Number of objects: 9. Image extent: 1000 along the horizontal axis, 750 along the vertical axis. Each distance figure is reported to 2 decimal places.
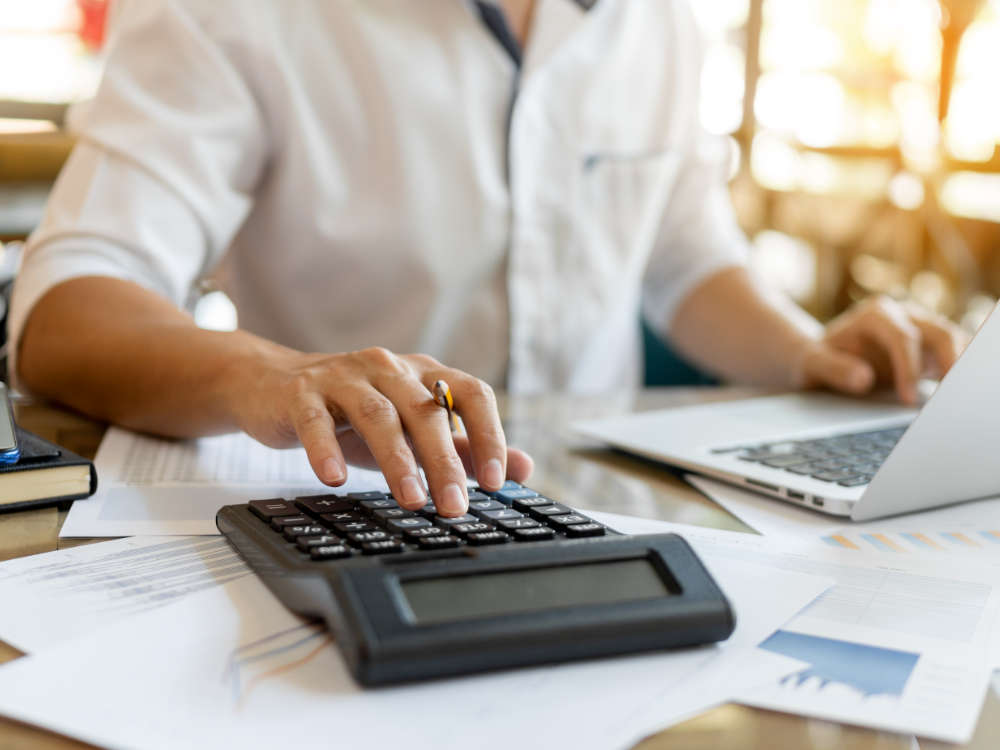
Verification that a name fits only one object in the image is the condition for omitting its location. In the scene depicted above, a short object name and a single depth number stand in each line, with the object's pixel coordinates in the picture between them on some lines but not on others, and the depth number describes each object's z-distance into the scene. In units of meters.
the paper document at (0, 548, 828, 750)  0.33
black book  0.54
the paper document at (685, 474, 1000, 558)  0.57
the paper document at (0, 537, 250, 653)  0.41
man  0.80
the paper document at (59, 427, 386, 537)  0.54
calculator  0.36
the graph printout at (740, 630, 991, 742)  0.36
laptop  0.56
